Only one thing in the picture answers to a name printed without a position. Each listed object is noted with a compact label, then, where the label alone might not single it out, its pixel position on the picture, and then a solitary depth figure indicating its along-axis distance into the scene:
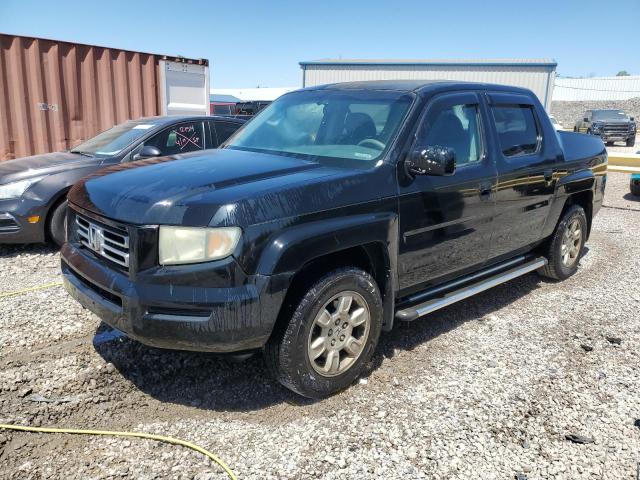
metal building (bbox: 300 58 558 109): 26.91
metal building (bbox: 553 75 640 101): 52.59
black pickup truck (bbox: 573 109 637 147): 25.94
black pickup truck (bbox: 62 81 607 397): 2.69
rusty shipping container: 8.70
